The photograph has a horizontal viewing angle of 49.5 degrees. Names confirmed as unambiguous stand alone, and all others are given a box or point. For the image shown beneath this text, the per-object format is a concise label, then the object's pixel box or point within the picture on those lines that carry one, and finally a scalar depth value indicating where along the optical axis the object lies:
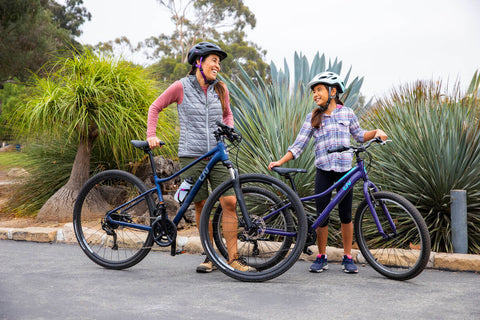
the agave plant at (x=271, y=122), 5.55
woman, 4.33
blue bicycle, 4.01
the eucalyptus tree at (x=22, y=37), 16.14
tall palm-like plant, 6.93
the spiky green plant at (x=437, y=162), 5.06
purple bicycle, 3.89
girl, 4.32
